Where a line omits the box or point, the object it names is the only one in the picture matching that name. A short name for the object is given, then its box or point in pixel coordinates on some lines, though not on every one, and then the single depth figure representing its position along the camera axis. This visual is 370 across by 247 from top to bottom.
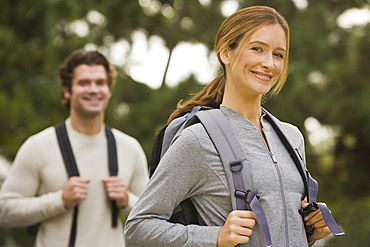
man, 7.25
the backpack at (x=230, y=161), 3.78
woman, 3.83
